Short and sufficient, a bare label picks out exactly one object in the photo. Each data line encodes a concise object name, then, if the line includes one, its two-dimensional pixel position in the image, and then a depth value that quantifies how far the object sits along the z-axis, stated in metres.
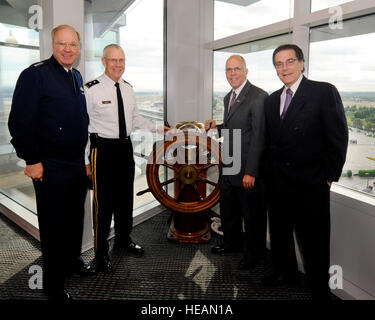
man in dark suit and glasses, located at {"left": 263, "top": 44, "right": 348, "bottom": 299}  1.51
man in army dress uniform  1.99
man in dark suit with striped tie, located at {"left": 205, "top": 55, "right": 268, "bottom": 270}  1.90
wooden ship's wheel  2.22
